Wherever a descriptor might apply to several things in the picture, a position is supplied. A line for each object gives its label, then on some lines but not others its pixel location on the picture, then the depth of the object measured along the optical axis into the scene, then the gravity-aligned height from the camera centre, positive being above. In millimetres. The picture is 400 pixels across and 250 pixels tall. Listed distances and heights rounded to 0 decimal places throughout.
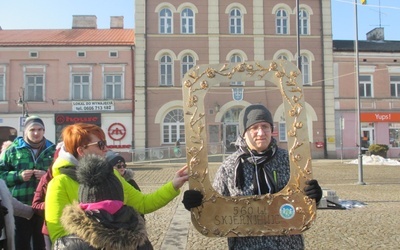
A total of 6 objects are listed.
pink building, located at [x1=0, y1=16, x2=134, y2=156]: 26234 +3652
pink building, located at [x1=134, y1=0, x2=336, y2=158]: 26641 +6229
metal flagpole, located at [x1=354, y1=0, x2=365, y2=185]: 13330 +1282
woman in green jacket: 2338 -307
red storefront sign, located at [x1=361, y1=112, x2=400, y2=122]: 28344 +1236
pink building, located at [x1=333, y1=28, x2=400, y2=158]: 28078 +2808
